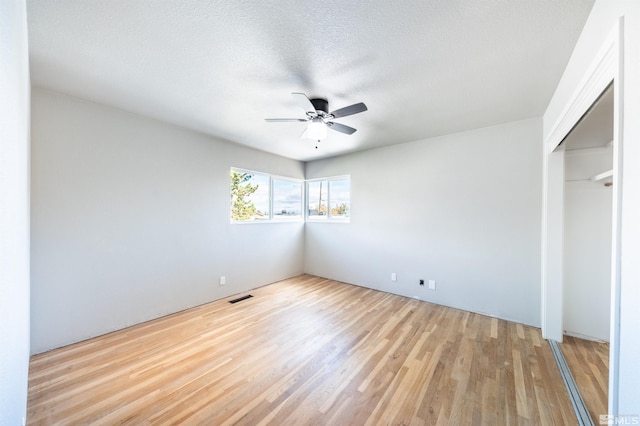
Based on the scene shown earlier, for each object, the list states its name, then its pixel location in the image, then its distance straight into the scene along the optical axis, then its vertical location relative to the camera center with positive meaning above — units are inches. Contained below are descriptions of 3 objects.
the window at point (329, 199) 185.8 +10.8
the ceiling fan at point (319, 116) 91.6 +38.1
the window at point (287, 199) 187.5 +10.3
